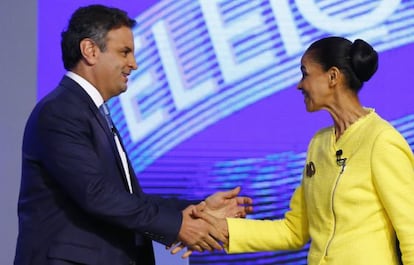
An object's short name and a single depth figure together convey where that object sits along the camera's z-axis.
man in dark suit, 6.83
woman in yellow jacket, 6.75
